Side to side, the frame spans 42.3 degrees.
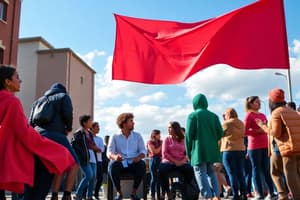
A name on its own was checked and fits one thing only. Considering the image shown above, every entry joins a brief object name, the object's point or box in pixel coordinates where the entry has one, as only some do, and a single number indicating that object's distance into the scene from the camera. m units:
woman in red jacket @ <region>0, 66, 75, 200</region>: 3.72
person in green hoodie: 6.31
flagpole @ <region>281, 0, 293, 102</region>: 6.10
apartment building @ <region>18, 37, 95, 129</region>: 32.47
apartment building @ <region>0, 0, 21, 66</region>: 22.36
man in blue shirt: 7.51
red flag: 6.33
